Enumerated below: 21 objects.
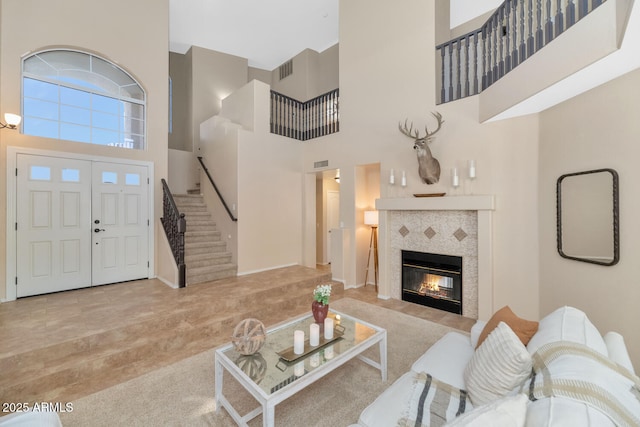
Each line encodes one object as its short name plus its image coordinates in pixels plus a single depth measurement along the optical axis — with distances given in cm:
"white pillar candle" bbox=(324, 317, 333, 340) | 251
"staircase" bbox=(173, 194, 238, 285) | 506
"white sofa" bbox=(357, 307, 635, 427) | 97
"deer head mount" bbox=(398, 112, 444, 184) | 426
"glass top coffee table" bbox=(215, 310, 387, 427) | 187
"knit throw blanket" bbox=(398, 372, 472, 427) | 150
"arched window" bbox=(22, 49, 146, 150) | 418
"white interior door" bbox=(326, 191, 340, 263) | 792
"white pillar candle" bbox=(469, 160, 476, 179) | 396
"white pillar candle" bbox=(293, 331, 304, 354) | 226
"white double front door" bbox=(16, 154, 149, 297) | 404
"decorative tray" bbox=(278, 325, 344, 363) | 220
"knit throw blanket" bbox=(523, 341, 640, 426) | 102
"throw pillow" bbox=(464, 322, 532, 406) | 148
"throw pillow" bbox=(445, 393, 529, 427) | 95
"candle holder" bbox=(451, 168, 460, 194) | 412
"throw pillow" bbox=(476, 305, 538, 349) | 189
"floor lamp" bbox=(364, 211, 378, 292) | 575
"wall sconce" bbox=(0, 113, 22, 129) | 362
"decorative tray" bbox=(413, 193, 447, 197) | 428
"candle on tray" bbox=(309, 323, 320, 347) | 237
